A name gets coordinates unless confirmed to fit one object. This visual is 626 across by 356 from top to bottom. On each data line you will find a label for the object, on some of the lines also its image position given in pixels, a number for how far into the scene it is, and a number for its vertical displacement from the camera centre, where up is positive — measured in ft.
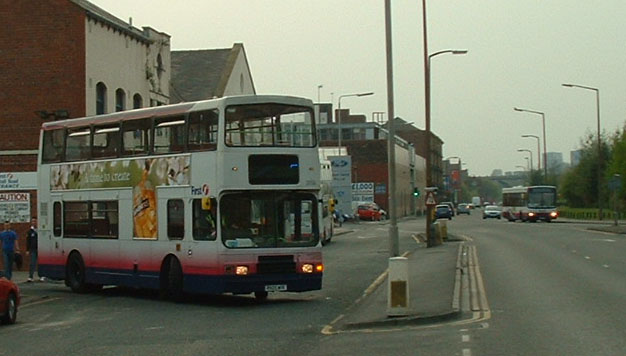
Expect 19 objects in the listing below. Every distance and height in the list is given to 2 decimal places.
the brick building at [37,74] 119.85 +15.81
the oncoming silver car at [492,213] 343.26 -3.59
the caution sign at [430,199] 136.77 +0.54
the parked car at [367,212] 304.91 -2.22
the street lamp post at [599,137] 226.58 +13.57
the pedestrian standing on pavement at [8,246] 93.35 -3.17
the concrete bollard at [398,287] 55.77 -4.46
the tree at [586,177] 302.25 +6.84
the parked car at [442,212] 300.03 -2.55
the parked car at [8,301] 61.57 -5.34
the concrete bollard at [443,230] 153.29 -4.11
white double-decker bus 68.44 +0.70
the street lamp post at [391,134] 77.71 +5.52
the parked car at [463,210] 446.93 -3.19
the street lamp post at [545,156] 307.99 +14.08
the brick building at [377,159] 386.32 +17.35
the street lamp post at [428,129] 141.24 +10.35
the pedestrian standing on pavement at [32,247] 98.58 -3.46
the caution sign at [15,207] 119.03 +0.47
